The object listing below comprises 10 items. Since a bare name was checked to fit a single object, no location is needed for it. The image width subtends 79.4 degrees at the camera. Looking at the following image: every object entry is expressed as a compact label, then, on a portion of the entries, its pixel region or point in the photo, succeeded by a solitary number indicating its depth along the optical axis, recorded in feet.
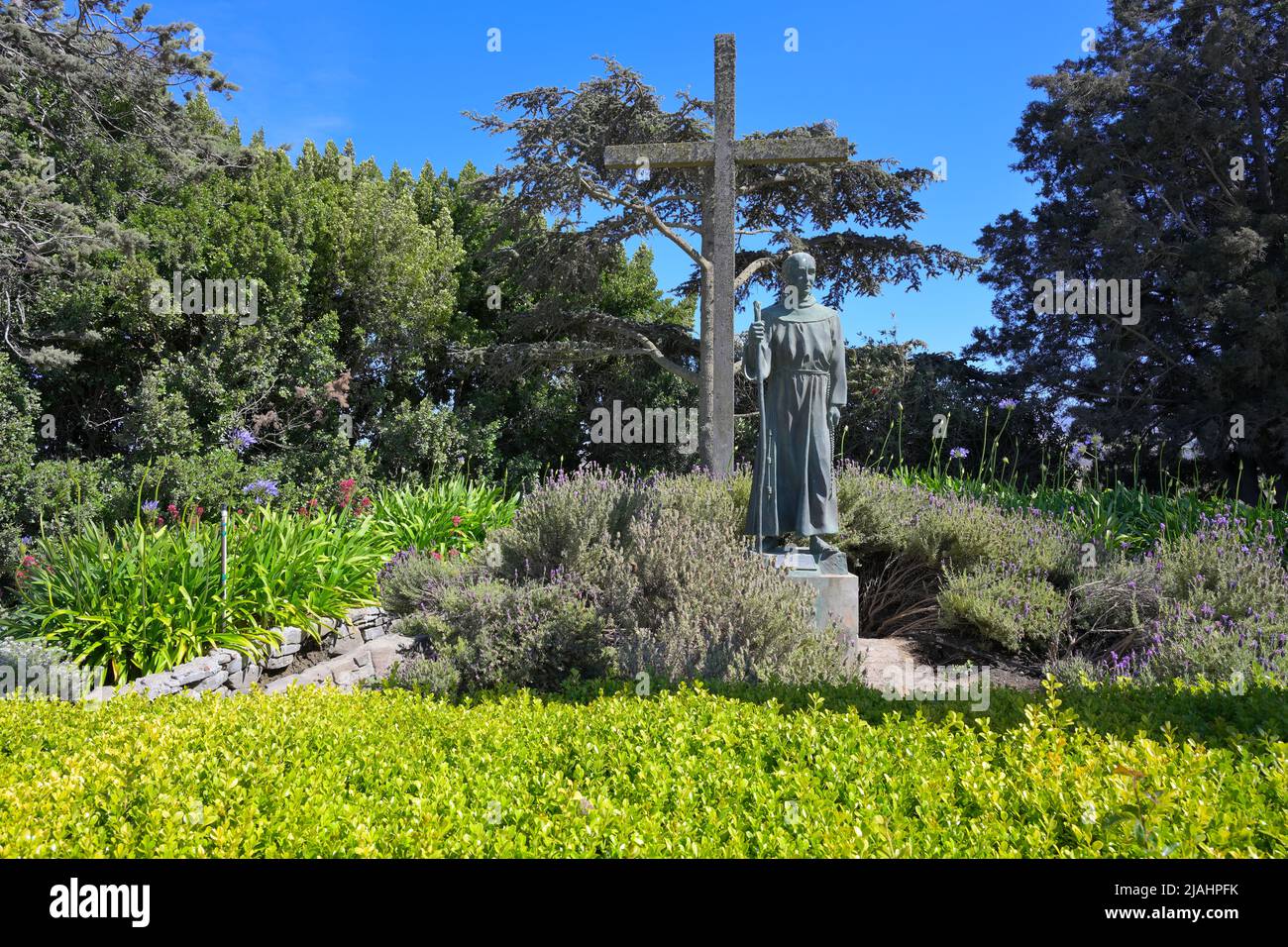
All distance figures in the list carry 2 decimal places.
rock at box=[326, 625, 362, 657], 20.71
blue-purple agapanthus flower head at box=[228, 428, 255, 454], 25.19
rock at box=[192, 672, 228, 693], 16.83
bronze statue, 19.33
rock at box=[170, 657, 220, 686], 16.53
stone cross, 26.84
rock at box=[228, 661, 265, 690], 17.94
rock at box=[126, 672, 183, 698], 15.76
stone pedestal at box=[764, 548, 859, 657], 18.17
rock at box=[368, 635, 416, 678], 17.70
